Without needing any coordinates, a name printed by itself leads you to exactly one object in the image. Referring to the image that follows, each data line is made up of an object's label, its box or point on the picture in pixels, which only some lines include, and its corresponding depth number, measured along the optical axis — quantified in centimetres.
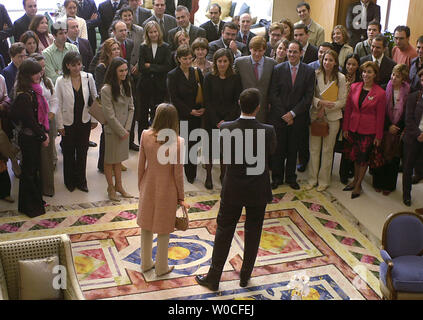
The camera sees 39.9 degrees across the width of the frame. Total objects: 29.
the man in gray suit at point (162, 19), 866
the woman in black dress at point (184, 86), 693
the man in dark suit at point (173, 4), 973
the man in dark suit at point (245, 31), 848
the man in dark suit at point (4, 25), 862
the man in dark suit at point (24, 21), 841
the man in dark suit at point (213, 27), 886
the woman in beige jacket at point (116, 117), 640
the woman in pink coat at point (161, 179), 497
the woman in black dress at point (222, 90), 680
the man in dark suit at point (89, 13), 938
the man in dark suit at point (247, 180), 479
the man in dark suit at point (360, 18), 952
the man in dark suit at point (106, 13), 940
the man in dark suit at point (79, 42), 800
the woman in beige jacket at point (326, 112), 716
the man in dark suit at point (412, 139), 683
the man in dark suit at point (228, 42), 782
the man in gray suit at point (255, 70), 712
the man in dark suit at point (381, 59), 762
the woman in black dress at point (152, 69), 790
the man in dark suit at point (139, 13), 902
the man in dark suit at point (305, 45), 796
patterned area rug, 528
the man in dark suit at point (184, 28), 846
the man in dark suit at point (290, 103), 709
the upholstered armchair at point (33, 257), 439
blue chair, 489
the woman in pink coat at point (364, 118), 695
